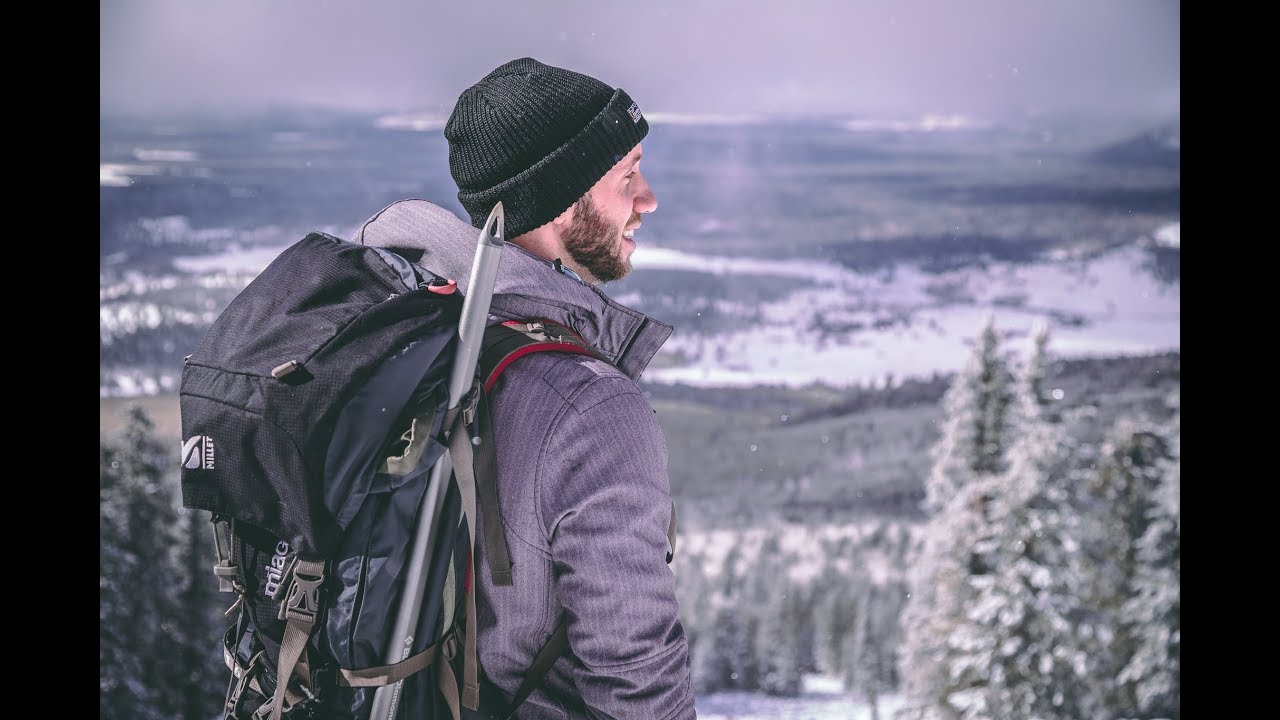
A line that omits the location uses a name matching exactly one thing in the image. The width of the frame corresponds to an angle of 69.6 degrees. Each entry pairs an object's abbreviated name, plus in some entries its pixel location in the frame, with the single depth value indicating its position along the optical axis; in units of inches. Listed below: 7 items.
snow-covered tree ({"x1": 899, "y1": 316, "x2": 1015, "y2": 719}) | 708.4
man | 70.7
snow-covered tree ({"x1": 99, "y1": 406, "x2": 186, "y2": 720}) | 809.5
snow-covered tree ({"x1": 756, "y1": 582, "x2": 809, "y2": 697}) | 2247.8
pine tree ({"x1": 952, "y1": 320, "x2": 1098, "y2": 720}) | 642.8
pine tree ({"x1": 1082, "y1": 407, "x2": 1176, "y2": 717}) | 928.3
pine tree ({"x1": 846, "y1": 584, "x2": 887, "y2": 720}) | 2139.5
